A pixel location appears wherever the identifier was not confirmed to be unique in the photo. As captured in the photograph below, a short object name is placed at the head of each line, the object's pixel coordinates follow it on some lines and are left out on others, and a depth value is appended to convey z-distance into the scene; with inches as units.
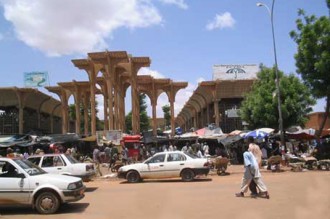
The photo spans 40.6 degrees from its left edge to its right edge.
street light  1069.1
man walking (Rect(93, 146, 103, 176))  1148.1
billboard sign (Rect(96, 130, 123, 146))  1288.1
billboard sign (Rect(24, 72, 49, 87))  2519.7
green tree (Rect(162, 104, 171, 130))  4347.0
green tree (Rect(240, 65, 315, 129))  1327.5
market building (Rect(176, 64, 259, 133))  2080.5
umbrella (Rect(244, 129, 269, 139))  1122.8
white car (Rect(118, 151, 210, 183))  756.7
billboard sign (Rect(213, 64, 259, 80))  2564.0
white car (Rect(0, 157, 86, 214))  434.6
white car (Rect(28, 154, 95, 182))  653.9
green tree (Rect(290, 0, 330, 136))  994.1
